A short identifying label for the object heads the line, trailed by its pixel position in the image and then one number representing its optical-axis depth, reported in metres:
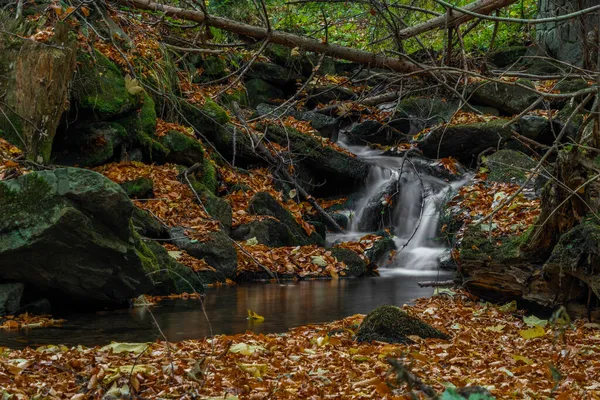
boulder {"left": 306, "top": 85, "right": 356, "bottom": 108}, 17.44
